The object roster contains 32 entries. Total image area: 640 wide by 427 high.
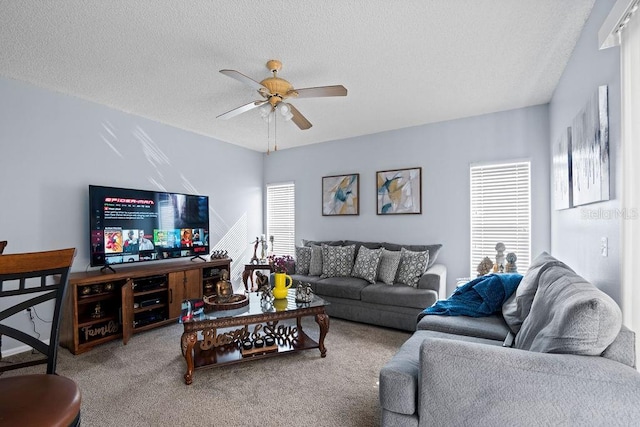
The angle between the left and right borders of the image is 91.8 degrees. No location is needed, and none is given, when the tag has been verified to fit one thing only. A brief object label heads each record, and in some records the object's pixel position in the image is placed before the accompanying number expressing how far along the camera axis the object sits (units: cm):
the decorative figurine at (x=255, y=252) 496
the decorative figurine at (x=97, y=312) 320
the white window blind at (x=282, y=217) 565
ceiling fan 249
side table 472
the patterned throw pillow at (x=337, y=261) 427
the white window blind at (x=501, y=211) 376
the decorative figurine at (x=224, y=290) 288
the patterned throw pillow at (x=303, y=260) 456
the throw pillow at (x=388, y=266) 385
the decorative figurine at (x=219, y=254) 464
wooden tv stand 303
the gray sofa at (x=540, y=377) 120
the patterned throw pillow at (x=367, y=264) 398
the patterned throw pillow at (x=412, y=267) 373
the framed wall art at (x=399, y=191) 438
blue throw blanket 254
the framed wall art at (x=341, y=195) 491
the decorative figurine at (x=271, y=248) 557
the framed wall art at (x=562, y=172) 252
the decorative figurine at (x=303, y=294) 294
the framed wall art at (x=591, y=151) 168
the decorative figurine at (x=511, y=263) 327
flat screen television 340
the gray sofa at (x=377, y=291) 344
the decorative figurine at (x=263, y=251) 503
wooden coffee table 244
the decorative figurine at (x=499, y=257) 338
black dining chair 103
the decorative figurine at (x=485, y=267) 345
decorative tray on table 271
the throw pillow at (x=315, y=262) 444
